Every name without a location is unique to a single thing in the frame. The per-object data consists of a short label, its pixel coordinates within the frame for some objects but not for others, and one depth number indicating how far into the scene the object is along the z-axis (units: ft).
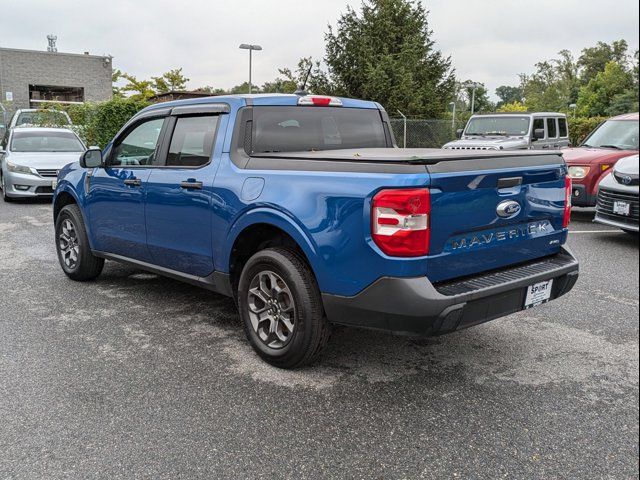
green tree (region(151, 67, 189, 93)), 110.83
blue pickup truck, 9.85
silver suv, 45.19
